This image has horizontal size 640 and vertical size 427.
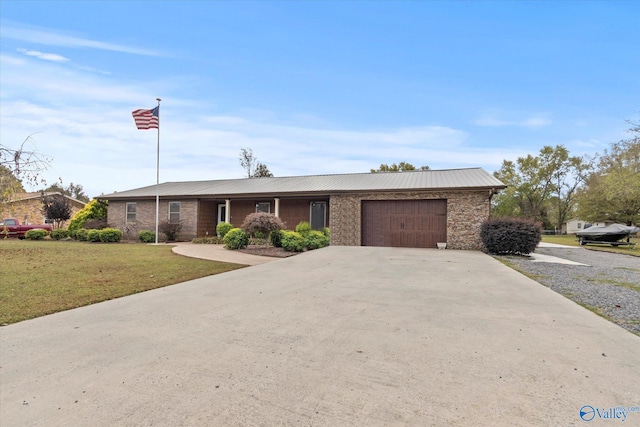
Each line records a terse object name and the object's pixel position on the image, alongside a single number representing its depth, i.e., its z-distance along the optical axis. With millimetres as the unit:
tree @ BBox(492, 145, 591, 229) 44000
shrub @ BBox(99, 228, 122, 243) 18281
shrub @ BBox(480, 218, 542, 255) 12353
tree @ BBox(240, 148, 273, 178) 41531
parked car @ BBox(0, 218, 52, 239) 20078
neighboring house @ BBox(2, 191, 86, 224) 23797
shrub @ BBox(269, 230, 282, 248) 14327
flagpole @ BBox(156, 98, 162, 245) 18328
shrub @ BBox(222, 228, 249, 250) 14148
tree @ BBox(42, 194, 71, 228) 21641
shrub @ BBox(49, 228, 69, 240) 20000
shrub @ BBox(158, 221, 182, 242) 19109
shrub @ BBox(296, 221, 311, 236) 14991
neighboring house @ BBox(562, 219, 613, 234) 48562
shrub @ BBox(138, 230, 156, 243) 19219
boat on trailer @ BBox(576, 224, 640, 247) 20531
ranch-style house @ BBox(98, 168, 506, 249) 14617
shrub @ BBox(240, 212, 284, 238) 13828
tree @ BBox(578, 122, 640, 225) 24297
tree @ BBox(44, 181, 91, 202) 54916
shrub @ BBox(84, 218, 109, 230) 20219
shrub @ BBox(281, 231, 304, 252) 13547
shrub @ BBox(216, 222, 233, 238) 17422
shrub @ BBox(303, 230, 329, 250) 14579
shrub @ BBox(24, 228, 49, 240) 19562
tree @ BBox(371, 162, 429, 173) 44375
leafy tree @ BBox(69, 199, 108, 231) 21250
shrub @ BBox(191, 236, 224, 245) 17948
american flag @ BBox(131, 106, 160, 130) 17078
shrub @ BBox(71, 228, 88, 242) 19092
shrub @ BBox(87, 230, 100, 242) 18406
